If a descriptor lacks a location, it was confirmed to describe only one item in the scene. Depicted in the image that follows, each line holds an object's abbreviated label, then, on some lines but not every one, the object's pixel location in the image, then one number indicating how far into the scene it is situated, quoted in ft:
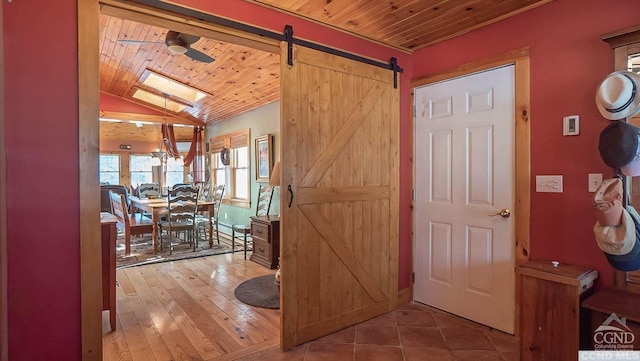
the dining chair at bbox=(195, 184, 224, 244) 18.93
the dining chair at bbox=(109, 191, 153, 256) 16.21
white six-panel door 8.77
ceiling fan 11.02
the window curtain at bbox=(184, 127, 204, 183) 27.22
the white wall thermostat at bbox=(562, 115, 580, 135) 7.52
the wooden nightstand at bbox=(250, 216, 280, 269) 14.70
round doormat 10.96
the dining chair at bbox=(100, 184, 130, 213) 22.23
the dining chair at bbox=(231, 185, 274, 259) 17.48
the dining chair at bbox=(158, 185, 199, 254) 17.22
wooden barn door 8.21
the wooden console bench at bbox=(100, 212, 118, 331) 8.84
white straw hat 6.23
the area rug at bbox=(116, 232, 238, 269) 15.99
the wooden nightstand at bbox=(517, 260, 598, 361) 6.46
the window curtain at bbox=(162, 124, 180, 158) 26.13
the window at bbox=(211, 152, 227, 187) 25.11
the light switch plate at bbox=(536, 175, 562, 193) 7.86
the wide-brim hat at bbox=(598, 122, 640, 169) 6.18
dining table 17.44
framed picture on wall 18.76
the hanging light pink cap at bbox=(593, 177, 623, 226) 6.16
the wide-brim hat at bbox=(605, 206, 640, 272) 6.09
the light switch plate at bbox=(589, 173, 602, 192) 7.18
